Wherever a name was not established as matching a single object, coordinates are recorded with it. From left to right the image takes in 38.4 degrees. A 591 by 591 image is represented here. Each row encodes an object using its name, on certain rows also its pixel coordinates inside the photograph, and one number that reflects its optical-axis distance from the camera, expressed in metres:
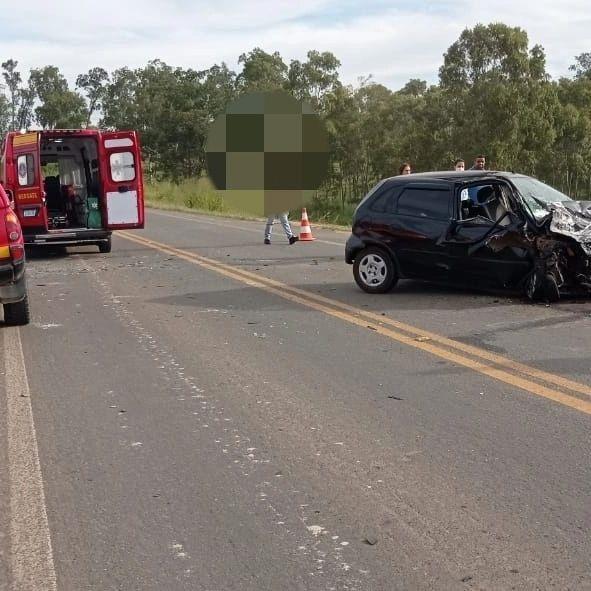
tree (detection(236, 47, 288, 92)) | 66.69
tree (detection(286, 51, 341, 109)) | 58.88
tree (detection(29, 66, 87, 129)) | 95.38
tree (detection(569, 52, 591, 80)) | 96.75
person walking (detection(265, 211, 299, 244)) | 17.86
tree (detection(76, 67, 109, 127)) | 104.50
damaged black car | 9.30
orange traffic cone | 18.67
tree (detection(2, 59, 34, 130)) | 115.50
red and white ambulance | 15.78
